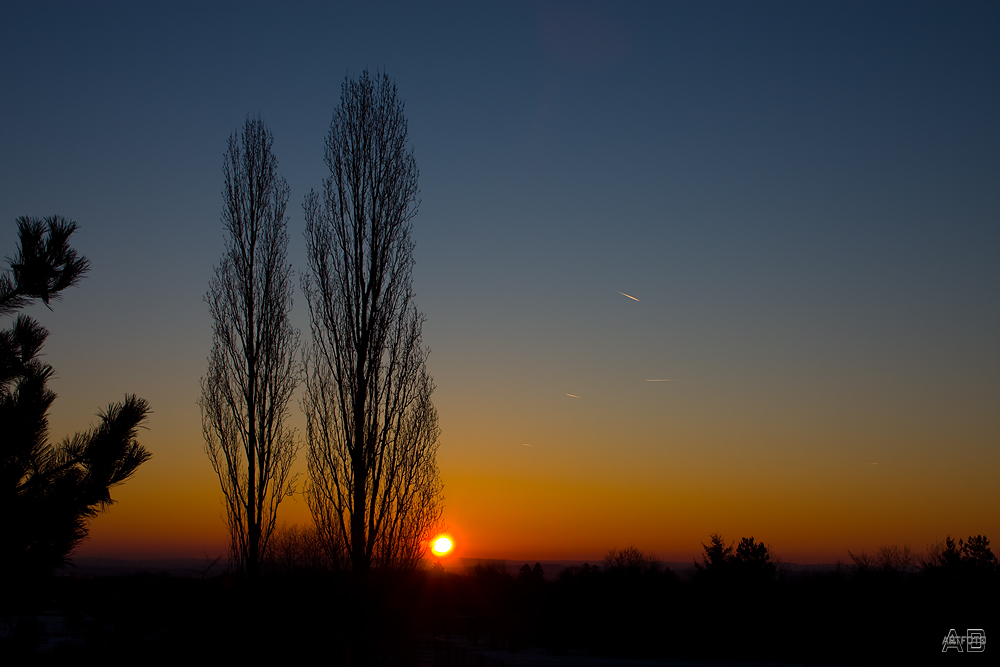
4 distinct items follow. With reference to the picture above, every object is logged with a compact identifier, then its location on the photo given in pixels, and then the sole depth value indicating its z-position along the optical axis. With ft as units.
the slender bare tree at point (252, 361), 51.62
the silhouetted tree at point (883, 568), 145.07
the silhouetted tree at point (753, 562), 155.02
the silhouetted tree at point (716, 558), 156.99
